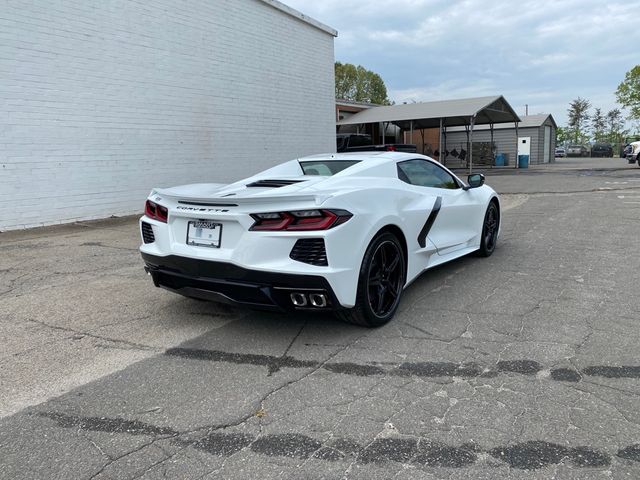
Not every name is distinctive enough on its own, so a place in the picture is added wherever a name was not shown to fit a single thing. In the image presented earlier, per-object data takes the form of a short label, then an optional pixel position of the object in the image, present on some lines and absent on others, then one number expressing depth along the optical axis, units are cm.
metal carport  2647
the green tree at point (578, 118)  8069
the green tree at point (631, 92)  5262
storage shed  3869
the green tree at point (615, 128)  7404
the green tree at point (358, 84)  7381
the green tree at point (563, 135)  8456
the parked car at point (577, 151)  5984
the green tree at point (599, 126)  7788
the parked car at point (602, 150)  5528
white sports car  352
